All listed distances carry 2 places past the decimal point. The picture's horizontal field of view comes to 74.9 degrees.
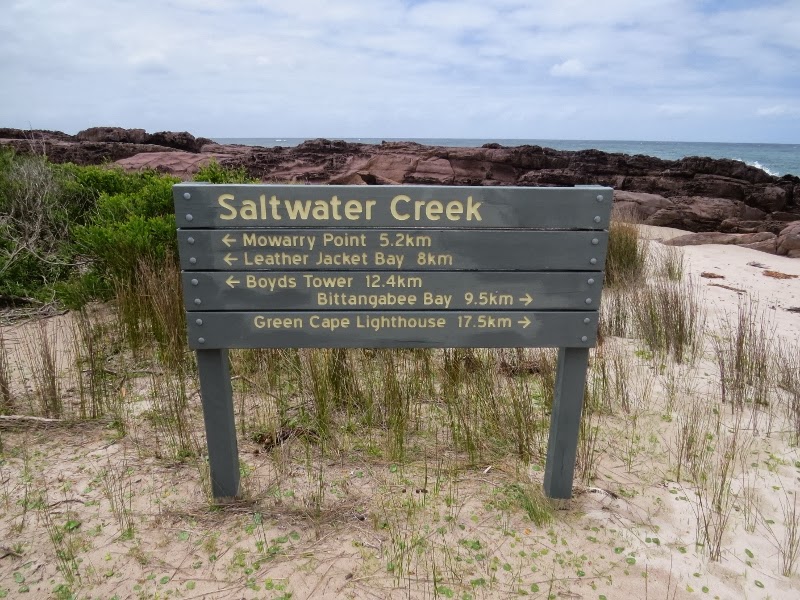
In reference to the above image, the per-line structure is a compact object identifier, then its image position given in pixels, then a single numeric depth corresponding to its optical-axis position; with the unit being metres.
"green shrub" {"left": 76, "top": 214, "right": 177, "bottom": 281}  5.16
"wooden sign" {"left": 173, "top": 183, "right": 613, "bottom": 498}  2.27
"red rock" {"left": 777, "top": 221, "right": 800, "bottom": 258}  10.36
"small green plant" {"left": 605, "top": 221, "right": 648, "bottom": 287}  6.90
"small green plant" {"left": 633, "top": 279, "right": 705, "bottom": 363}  4.66
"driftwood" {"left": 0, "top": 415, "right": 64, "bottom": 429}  3.24
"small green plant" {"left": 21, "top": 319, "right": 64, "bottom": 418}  3.36
